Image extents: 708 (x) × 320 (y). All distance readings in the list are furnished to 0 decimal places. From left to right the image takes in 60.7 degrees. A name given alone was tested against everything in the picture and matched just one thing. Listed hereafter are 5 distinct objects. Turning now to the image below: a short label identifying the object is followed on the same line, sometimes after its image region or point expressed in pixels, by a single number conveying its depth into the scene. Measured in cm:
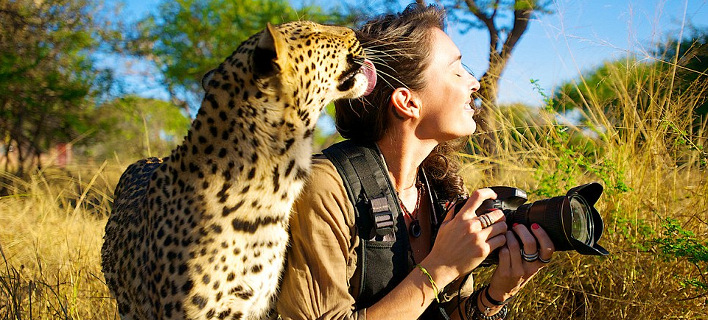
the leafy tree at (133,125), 1188
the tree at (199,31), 1619
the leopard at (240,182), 192
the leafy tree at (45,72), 890
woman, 205
